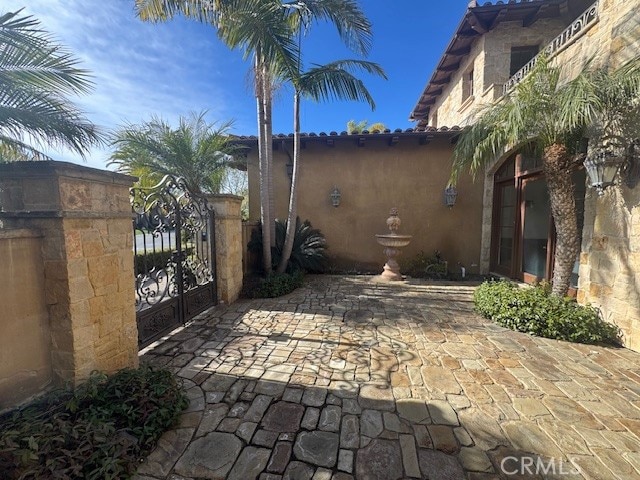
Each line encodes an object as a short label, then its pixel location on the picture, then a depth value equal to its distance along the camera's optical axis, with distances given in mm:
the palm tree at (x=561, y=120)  3238
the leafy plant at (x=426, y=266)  7500
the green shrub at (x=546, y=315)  3572
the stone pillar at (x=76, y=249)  2023
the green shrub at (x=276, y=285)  5551
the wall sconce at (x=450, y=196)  7371
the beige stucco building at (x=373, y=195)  7648
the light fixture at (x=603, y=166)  3344
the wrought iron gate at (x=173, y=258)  3391
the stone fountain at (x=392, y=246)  6820
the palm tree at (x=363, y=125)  14805
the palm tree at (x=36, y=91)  3068
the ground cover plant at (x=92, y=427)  1529
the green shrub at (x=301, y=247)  6773
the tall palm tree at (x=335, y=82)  5367
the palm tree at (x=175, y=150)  6758
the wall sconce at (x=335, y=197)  7801
